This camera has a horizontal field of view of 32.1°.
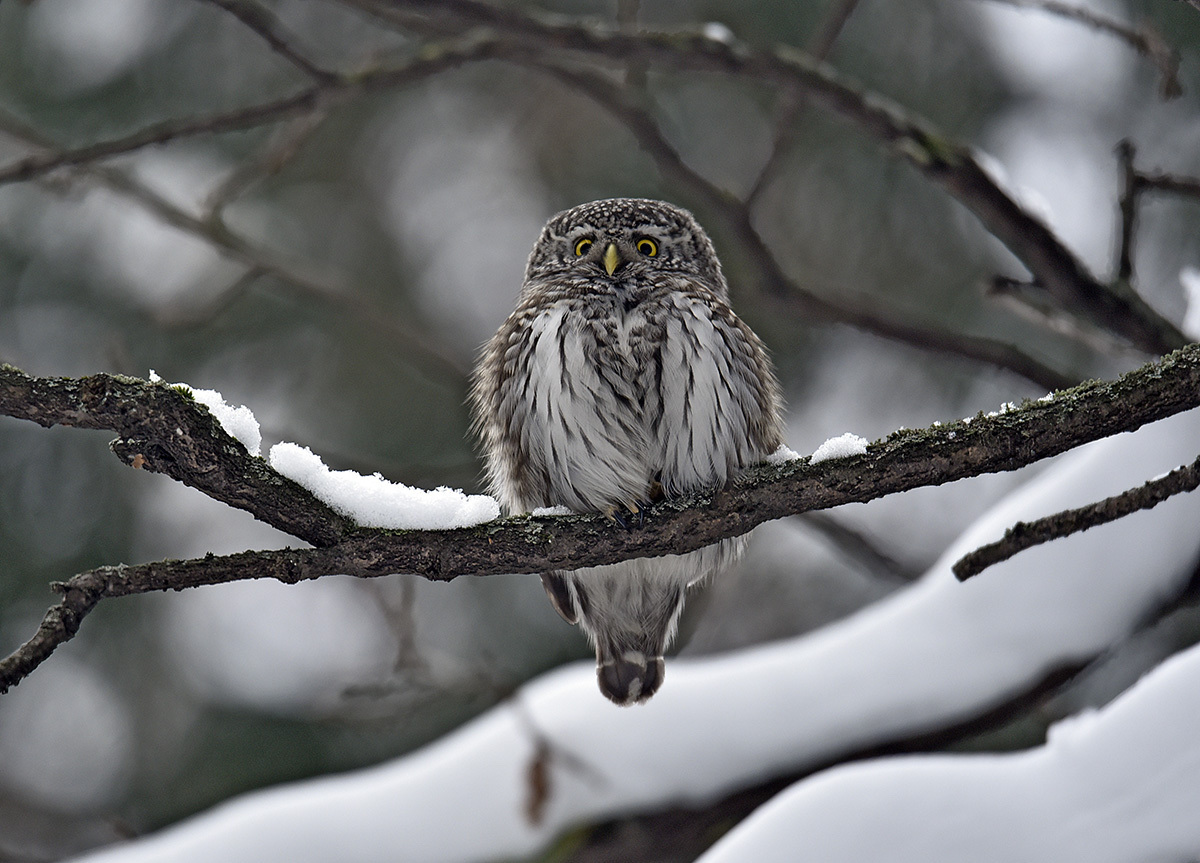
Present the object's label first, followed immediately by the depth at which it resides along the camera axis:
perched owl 6.16
